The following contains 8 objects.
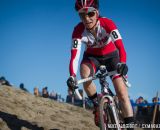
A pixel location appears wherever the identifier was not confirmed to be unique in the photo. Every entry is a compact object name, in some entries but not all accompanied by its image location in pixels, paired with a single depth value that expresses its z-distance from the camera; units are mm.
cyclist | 6492
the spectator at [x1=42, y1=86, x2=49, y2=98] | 17597
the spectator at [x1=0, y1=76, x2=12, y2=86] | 17089
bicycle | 5941
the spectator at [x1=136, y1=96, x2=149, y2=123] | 14747
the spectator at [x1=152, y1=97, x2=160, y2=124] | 13891
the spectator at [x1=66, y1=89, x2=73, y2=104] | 17178
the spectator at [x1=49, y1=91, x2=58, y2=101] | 19117
